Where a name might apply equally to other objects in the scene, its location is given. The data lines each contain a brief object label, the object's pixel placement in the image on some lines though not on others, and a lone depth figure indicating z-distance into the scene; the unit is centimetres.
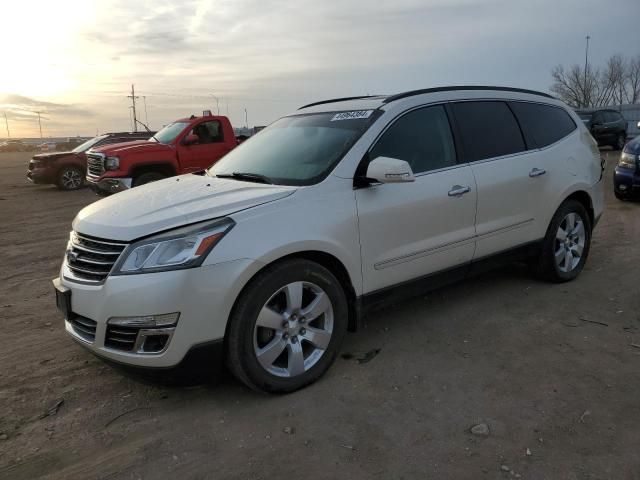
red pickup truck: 1054
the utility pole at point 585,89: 6070
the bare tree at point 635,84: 6266
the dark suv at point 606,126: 2084
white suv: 281
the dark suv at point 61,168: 1583
